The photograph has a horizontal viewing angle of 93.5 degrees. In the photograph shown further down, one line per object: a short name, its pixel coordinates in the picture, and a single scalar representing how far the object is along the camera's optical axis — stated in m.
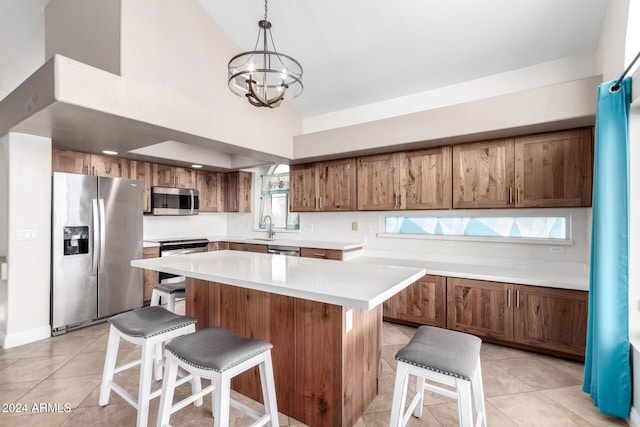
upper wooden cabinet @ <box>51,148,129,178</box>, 3.61
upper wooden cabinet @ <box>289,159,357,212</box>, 4.05
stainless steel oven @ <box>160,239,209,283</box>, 4.36
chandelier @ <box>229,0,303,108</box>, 1.90
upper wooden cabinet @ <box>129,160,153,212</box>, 4.36
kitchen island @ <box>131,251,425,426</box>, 1.66
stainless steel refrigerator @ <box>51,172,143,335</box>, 3.29
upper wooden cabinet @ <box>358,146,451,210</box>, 3.38
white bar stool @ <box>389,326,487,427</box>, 1.34
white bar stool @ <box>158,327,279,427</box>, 1.37
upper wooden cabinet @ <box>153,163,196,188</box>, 4.64
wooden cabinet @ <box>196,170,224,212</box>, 5.31
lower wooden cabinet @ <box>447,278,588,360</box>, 2.60
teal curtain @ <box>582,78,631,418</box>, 1.88
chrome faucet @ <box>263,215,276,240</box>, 5.15
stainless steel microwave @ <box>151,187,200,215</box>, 4.56
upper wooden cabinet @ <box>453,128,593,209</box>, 2.72
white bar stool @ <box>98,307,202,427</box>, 1.74
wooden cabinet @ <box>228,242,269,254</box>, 4.65
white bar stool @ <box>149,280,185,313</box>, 2.64
